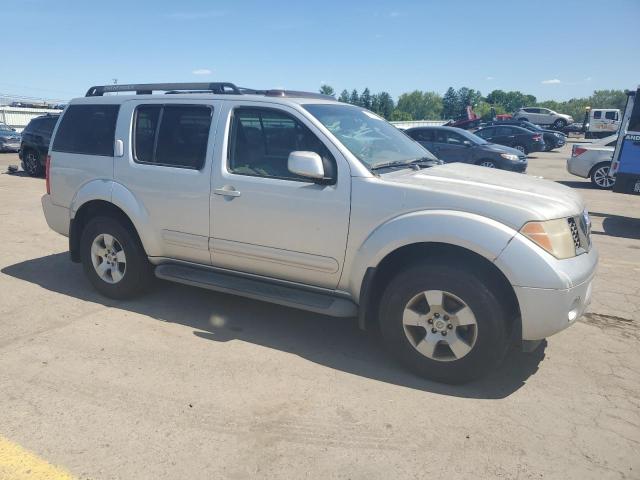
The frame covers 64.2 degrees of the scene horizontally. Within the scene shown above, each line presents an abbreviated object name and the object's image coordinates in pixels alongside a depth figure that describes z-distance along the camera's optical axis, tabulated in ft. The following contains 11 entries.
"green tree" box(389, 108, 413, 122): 426.51
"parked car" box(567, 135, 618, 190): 44.06
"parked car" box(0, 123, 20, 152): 69.11
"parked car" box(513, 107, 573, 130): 147.23
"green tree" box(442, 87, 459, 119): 462.19
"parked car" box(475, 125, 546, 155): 74.13
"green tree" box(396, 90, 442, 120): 560.61
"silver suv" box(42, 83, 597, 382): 10.61
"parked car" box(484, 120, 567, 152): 94.84
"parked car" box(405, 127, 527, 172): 46.14
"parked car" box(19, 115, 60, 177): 45.70
